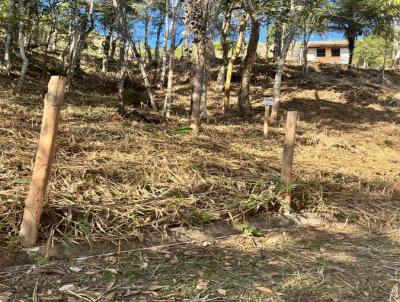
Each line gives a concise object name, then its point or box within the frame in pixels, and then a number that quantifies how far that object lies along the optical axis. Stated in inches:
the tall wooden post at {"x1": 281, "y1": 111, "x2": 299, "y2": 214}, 188.4
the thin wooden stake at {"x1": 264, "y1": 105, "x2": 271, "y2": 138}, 364.1
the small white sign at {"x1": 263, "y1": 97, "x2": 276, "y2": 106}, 342.3
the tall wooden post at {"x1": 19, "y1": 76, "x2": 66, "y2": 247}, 134.9
